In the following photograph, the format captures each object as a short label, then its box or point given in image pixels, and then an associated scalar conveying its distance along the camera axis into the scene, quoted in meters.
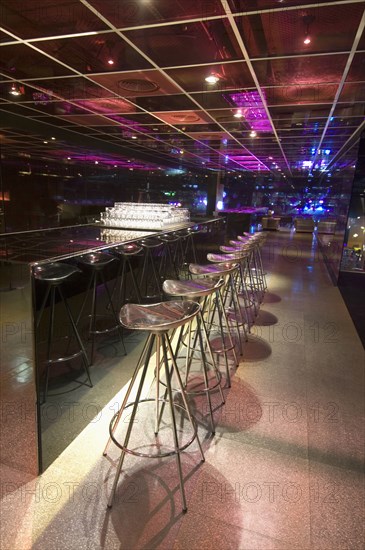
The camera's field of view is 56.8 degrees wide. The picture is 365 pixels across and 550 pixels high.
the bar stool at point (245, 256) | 3.94
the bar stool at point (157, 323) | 1.65
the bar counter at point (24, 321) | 1.88
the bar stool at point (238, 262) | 3.34
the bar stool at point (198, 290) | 2.17
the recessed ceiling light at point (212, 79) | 3.07
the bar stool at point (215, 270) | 2.72
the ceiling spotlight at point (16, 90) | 3.66
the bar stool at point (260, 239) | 5.21
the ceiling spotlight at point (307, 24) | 2.10
